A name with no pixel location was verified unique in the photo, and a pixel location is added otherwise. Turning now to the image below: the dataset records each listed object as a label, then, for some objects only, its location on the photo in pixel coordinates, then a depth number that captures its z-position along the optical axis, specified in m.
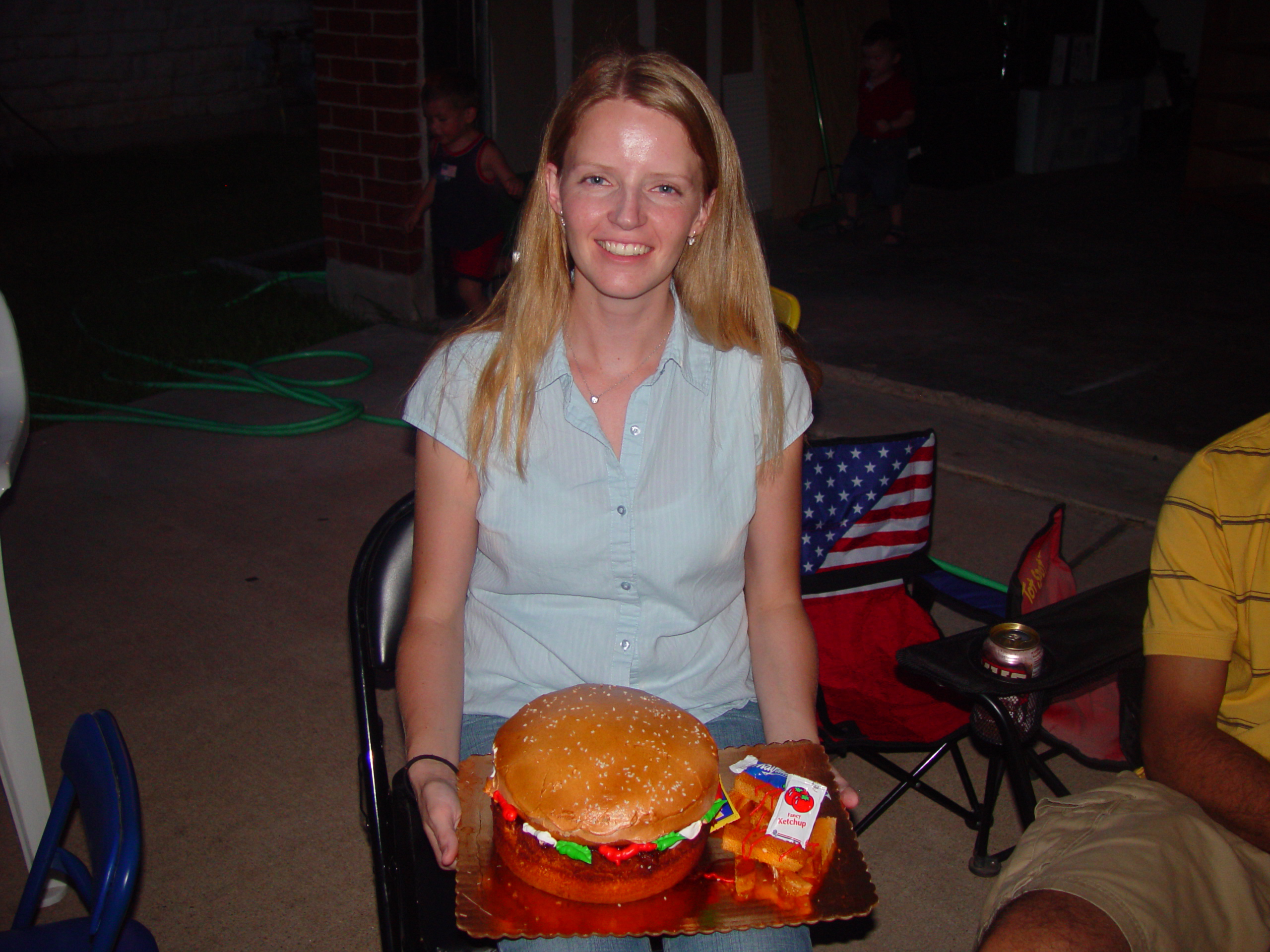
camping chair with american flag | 2.97
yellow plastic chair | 3.53
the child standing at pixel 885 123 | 9.12
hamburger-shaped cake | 1.57
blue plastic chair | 1.67
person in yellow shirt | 1.89
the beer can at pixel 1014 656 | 2.28
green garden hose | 5.42
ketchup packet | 1.59
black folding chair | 1.89
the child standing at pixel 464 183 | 6.10
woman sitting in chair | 1.99
